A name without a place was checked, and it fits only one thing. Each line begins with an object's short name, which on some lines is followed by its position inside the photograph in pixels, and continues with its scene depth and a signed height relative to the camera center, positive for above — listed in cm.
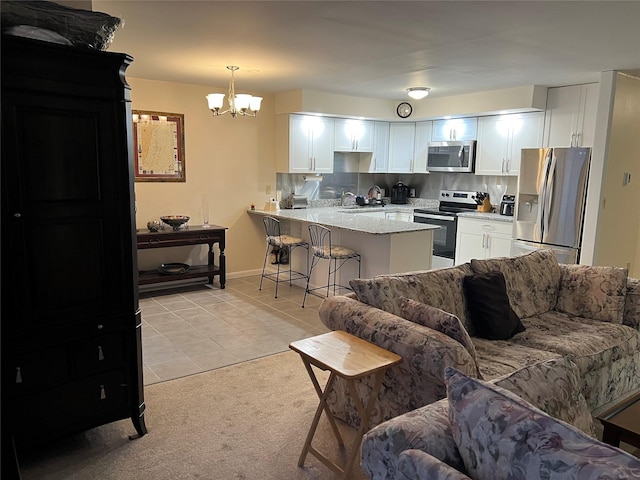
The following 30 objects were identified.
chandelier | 455 +65
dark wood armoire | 212 -37
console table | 522 -87
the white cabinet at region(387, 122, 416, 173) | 716 +41
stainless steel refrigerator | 495 -26
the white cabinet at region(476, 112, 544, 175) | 568 +45
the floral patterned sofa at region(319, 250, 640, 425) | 220 -85
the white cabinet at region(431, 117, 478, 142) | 635 +62
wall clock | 671 +91
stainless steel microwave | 634 +25
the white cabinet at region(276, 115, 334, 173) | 627 +36
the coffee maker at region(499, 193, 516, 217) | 612 -38
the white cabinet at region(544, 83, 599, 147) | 514 +70
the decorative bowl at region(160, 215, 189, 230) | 543 -62
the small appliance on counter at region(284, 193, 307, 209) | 661 -44
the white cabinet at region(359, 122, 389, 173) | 712 +28
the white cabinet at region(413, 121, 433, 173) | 695 +41
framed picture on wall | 541 +24
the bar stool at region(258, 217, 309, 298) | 537 -81
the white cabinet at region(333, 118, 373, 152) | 669 +53
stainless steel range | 647 -63
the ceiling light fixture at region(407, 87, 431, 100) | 532 +92
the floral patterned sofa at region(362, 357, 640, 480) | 104 -65
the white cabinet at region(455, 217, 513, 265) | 587 -82
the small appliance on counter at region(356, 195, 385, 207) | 717 -46
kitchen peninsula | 458 -71
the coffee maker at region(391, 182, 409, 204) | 761 -33
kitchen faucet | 715 -36
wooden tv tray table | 204 -84
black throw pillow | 286 -82
